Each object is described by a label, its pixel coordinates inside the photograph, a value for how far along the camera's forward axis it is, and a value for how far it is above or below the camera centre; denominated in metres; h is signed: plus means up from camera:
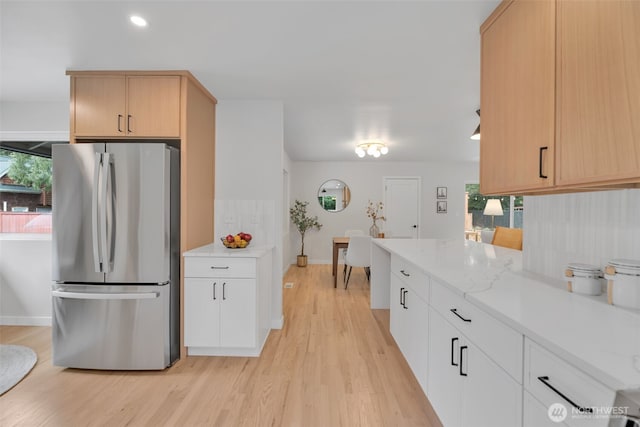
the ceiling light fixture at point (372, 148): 4.75 +1.00
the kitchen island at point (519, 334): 0.72 -0.36
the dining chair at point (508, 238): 3.31 -0.30
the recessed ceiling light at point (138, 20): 1.77 +1.12
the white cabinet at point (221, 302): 2.44 -0.74
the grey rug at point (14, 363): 2.13 -1.21
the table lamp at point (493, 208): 6.68 +0.08
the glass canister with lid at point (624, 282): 1.03 -0.24
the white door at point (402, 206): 6.84 +0.12
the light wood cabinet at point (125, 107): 2.45 +0.83
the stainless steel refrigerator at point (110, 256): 2.24 -0.35
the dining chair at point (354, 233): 5.93 -0.43
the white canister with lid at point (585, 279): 1.21 -0.27
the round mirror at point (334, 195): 6.78 +0.35
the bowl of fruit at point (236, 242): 2.67 -0.28
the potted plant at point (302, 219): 6.57 -0.19
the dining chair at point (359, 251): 4.55 -0.61
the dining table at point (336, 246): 5.00 -0.58
